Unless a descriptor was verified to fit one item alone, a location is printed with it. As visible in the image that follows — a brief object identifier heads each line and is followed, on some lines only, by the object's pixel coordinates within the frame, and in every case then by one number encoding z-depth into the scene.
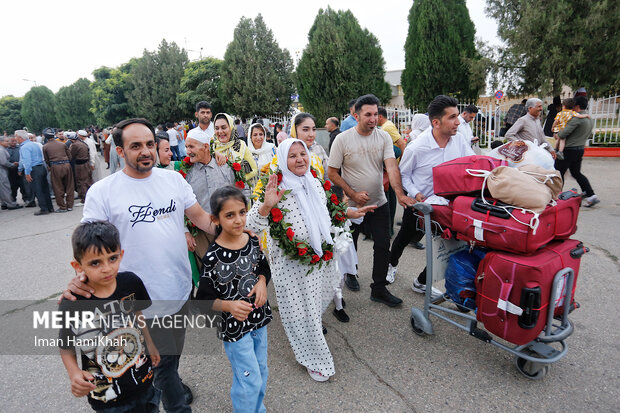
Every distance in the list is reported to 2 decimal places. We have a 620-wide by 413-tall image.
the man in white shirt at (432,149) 3.49
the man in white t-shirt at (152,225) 2.04
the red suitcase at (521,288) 2.29
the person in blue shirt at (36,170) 9.48
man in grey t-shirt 3.82
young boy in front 1.66
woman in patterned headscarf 4.33
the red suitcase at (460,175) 2.71
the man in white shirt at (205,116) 5.38
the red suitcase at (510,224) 2.30
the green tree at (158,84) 36.25
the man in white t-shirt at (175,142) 14.63
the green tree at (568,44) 14.16
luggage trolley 2.41
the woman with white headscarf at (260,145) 5.57
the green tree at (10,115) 64.00
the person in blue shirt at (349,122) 6.68
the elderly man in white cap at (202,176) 3.69
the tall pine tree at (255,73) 28.36
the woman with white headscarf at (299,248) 2.76
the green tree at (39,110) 60.62
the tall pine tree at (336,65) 20.14
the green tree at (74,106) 57.31
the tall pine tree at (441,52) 18.05
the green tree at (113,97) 38.88
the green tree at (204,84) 31.97
